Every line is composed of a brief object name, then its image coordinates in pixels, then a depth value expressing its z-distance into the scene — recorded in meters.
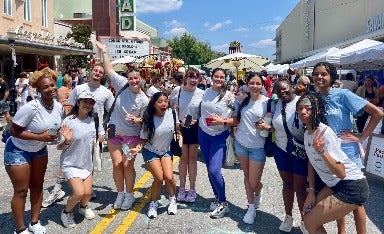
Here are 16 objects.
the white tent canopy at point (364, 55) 9.27
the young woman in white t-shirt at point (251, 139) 4.69
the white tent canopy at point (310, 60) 13.21
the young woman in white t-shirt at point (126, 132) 5.11
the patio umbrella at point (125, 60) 17.11
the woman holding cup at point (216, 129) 5.00
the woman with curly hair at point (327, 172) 3.34
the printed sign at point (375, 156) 6.55
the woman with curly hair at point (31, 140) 4.00
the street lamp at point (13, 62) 13.47
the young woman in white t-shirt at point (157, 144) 4.93
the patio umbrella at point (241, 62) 13.46
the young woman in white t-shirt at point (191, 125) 5.37
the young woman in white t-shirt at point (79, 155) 4.57
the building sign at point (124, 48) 21.75
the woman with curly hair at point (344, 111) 3.75
